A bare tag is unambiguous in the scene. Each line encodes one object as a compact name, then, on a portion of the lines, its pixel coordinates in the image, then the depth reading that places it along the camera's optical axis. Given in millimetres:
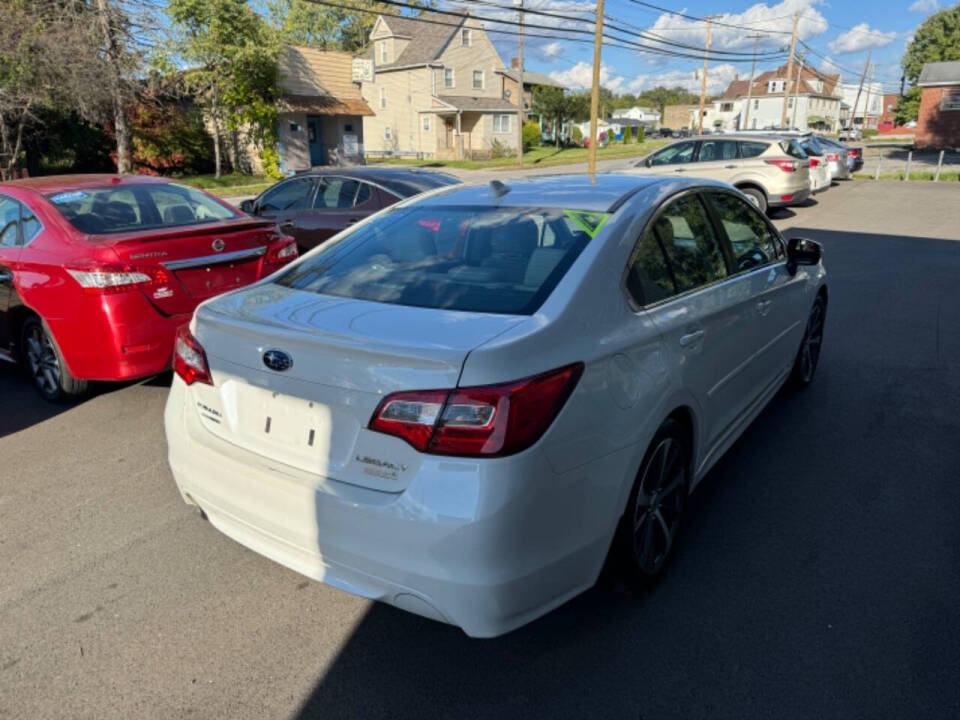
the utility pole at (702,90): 47531
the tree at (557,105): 54469
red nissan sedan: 4566
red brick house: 46281
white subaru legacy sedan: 2133
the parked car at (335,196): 8023
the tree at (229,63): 27594
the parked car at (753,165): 14680
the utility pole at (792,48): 48969
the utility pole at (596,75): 24391
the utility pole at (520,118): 36906
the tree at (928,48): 70812
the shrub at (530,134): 51325
